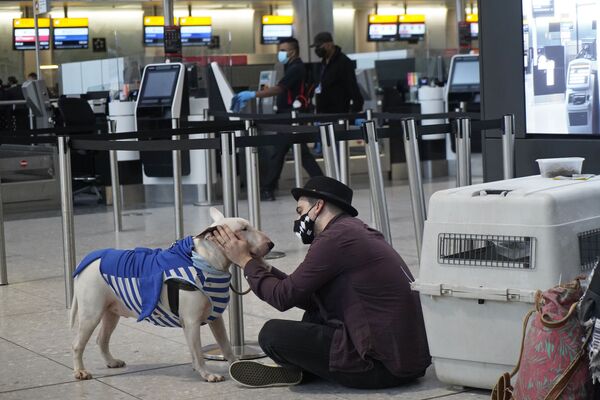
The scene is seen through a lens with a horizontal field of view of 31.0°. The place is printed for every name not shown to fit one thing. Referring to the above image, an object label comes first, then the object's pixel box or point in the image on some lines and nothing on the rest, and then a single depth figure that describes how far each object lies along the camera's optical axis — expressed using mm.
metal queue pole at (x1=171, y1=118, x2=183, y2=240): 8031
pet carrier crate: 3836
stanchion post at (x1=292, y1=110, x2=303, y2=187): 8625
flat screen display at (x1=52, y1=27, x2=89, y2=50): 24109
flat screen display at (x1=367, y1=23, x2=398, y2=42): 28500
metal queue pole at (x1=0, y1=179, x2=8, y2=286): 7309
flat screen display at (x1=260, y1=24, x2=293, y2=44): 27141
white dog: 4332
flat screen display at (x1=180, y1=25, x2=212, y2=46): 25812
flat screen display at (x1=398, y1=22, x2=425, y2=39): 29047
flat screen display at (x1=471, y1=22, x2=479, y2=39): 27106
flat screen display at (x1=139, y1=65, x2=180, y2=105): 12141
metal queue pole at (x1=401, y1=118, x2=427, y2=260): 5988
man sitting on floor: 4148
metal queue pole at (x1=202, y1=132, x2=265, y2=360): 4867
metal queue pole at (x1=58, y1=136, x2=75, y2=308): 6203
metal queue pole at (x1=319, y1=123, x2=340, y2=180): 6316
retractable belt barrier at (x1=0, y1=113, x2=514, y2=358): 5531
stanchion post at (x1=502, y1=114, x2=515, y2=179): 6117
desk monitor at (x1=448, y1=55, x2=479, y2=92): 14906
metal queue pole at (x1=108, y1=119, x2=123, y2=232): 9575
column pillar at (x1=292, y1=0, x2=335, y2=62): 18484
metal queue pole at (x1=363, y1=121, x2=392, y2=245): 6047
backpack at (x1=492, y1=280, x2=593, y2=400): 3482
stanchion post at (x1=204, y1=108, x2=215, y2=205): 11719
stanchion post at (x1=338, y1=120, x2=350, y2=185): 7871
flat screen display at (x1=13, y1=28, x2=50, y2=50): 23328
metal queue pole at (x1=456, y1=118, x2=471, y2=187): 6156
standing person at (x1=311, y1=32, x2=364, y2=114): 10977
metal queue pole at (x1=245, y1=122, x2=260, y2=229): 6848
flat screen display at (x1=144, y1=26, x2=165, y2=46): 25578
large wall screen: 6145
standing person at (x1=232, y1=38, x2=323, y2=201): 11680
